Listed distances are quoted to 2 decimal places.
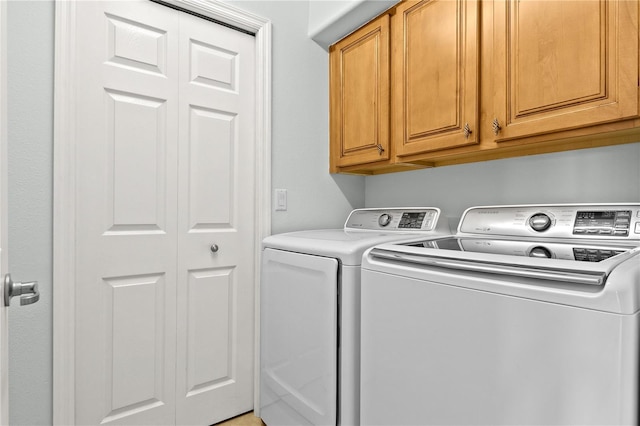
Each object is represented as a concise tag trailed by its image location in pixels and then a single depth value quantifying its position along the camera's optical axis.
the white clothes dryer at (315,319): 1.26
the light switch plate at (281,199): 1.92
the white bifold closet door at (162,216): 1.44
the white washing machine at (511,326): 0.70
